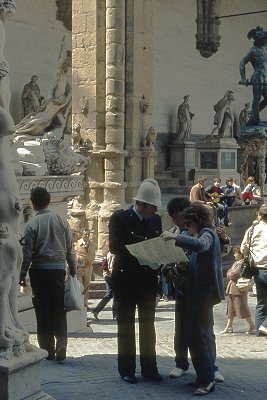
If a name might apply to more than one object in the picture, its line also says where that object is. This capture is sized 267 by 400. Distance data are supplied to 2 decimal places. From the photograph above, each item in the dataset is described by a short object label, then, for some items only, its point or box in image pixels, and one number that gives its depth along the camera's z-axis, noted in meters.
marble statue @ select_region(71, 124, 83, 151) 16.31
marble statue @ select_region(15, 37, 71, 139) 19.77
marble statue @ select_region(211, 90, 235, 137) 27.44
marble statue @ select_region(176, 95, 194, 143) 27.19
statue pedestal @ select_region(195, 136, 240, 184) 24.02
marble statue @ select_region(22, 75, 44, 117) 22.34
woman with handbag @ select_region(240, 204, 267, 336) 8.85
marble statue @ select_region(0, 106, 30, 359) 4.47
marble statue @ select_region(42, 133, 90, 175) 9.16
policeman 5.59
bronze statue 25.50
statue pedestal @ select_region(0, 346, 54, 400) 4.34
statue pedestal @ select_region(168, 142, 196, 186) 25.75
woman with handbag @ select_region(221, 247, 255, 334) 9.75
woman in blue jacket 5.39
